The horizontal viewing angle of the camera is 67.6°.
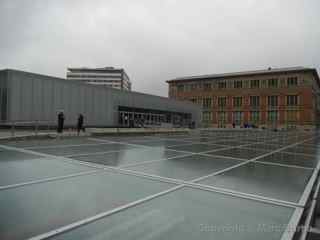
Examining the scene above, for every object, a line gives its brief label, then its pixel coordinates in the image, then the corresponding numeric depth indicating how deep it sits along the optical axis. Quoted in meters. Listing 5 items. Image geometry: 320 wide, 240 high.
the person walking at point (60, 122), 17.08
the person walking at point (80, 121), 18.55
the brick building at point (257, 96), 66.75
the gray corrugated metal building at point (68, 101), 20.66
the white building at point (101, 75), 120.62
